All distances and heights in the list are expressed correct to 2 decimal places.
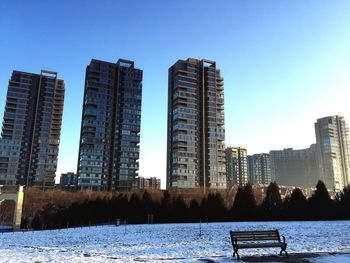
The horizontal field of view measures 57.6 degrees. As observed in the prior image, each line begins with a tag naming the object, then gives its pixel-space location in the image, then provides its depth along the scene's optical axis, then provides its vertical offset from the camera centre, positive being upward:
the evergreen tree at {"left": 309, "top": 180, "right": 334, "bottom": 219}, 42.47 -0.65
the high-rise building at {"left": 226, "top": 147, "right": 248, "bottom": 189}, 186.62 +19.24
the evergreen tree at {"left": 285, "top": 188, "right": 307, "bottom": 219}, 43.00 -0.89
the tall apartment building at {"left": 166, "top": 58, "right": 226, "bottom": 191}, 108.94 +25.09
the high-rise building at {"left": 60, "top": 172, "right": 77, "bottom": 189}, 190.56 +10.80
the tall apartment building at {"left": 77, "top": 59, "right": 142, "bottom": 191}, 113.06 +25.47
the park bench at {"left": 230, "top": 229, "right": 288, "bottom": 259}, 12.74 -1.54
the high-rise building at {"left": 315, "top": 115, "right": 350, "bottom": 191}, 170.12 +26.99
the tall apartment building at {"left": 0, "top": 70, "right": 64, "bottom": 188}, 121.19 +25.79
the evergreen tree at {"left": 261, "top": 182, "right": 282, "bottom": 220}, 44.34 -0.65
